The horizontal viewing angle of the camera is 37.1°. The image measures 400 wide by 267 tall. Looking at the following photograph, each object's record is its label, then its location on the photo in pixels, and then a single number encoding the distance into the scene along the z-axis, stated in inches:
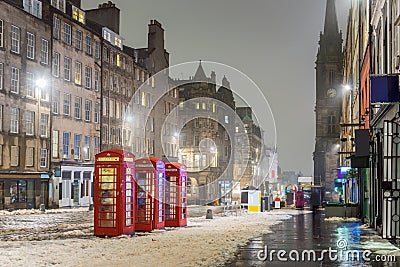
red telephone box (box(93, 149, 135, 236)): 799.7
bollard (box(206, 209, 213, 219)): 1290.6
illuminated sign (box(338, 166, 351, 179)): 1611.3
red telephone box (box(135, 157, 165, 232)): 897.5
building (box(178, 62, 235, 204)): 3767.2
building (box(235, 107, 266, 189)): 4608.8
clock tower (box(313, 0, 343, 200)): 4276.6
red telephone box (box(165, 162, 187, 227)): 1006.4
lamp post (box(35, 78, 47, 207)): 2049.7
